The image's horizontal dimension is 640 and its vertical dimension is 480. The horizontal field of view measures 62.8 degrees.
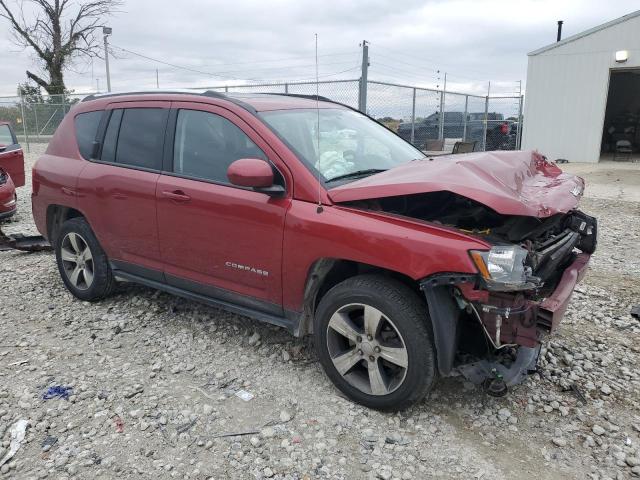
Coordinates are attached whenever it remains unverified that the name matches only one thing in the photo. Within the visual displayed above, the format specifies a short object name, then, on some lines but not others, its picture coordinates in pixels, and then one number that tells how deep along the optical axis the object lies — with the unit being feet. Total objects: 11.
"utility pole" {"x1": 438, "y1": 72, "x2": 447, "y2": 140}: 47.91
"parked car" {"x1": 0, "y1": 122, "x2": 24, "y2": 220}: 24.36
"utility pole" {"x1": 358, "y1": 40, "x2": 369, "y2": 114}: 32.50
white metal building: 50.78
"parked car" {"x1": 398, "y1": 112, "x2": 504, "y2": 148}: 46.91
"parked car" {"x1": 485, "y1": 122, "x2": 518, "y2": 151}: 60.17
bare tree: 105.91
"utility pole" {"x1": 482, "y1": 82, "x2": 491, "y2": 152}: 55.12
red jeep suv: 8.91
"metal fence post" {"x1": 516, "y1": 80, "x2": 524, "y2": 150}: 58.49
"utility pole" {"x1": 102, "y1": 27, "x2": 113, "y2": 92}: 88.58
